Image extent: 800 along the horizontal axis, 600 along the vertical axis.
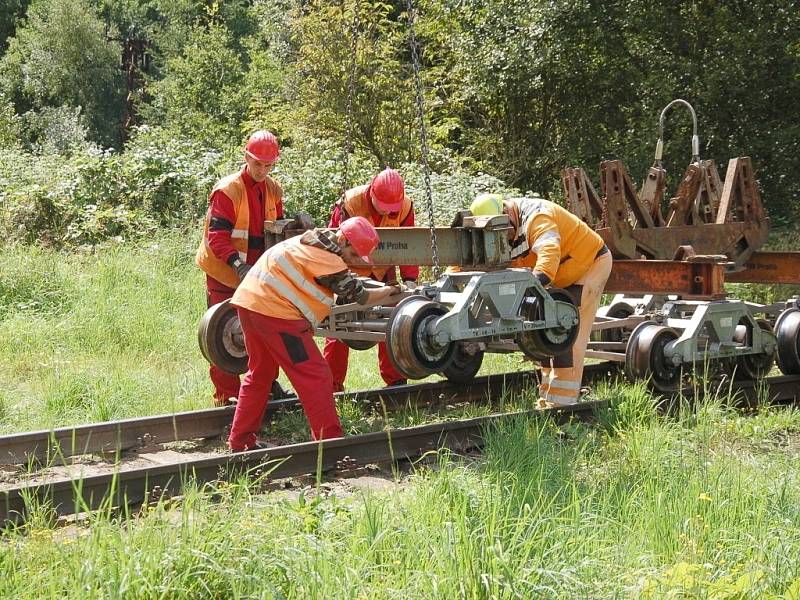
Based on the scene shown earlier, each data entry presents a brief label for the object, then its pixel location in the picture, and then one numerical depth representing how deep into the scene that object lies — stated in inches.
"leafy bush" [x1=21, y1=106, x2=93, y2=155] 1552.2
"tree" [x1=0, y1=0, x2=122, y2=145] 2001.7
